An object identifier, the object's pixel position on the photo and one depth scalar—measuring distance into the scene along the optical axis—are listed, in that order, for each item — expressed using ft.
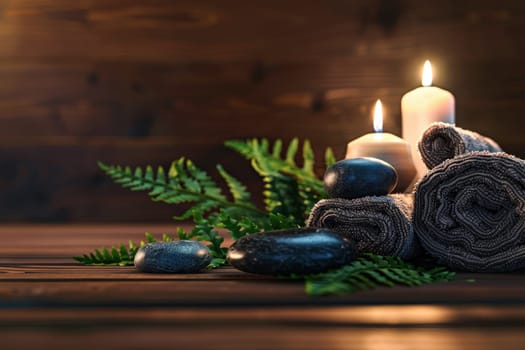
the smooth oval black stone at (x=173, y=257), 2.15
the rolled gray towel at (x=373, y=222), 2.17
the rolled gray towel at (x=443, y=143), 2.38
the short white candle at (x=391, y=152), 2.70
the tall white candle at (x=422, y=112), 2.83
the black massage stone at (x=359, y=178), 2.27
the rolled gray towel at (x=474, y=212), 2.06
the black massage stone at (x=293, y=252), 1.89
